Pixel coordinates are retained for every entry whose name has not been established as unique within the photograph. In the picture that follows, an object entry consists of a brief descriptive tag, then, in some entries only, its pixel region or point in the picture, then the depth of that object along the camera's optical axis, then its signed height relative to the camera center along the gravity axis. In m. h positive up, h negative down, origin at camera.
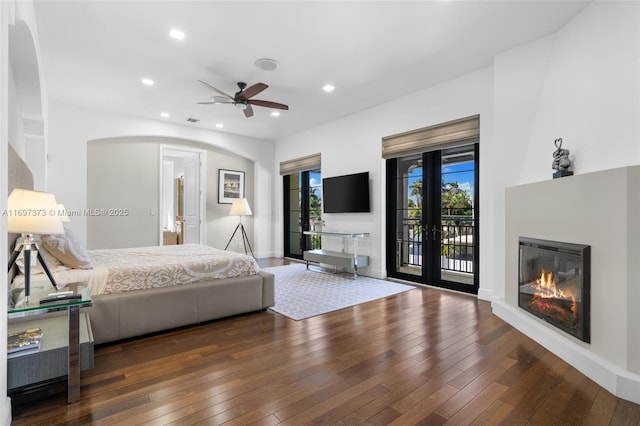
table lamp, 1.89 -0.04
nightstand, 1.76 -0.83
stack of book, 1.81 -0.78
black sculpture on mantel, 2.71 +0.43
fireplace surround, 2.00 -0.35
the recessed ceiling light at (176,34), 3.10 +1.76
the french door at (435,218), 4.38 -0.07
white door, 6.93 +0.30
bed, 2.62 -0.69
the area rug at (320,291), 3.68 -1.09
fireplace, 2.32 -0.59
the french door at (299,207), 7.12 +0.13
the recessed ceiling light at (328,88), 4.49 +1.79
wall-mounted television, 5.47 +0.34
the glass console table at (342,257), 5.20 -0.75
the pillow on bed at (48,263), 2.53 -0.42
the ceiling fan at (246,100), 4.04 +1.49
